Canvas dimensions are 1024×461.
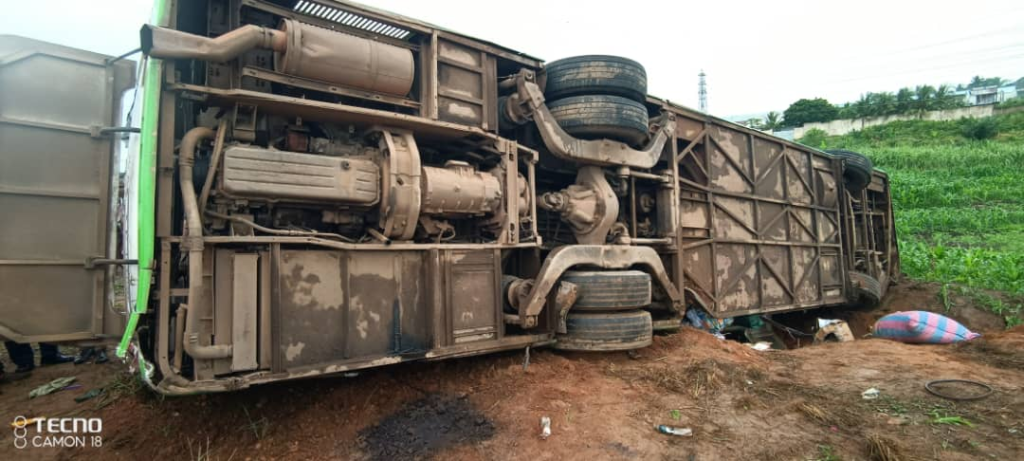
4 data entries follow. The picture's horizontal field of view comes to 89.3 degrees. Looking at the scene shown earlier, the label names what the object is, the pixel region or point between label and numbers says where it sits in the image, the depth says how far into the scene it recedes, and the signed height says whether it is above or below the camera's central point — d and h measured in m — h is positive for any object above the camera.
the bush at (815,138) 40.60 +9.06
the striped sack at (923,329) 7.32 -1.23
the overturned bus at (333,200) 3.54 +0.52
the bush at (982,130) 35.66 +7.83
